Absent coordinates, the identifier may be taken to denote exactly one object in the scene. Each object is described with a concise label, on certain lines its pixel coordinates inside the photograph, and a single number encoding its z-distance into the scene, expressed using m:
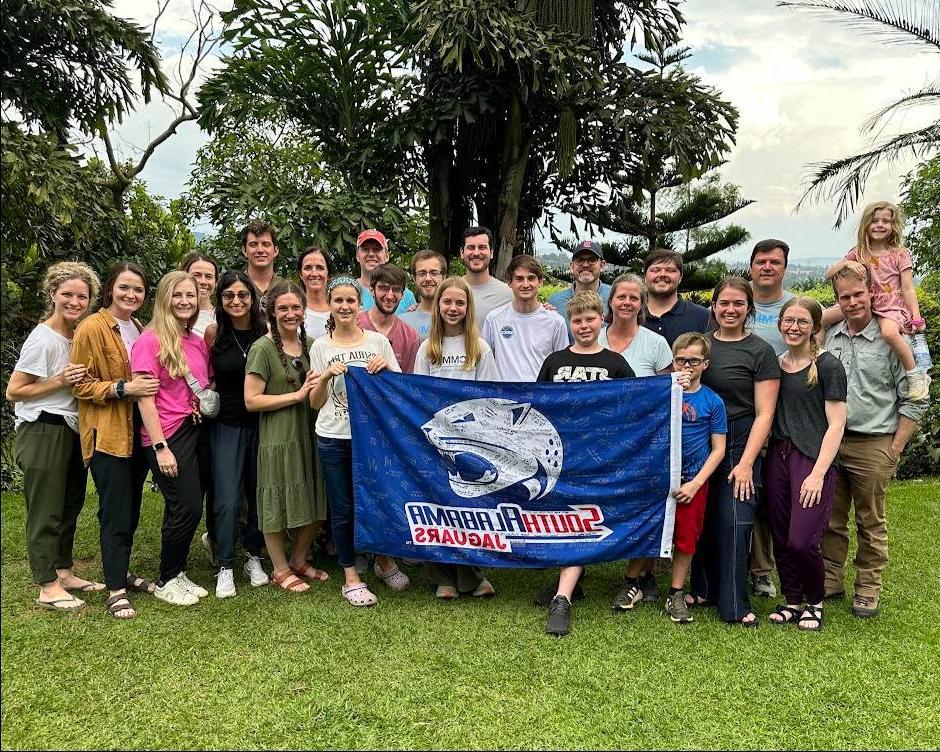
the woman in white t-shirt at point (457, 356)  3.78
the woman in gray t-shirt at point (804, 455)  3.43
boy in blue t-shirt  3.50
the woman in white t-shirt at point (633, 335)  3.68
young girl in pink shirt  3.59
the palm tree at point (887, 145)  8.06
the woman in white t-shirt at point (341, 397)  3.73
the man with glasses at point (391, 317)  4.00
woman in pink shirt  3.63
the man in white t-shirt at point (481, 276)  4.42
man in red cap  4.82
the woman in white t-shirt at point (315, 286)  4.24
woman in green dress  3.76
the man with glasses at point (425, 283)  4.31
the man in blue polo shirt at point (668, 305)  4.05
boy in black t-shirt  3.54
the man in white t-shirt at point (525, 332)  4.00
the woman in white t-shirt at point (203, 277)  4.17
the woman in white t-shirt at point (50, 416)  3.61
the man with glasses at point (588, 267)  4.50
